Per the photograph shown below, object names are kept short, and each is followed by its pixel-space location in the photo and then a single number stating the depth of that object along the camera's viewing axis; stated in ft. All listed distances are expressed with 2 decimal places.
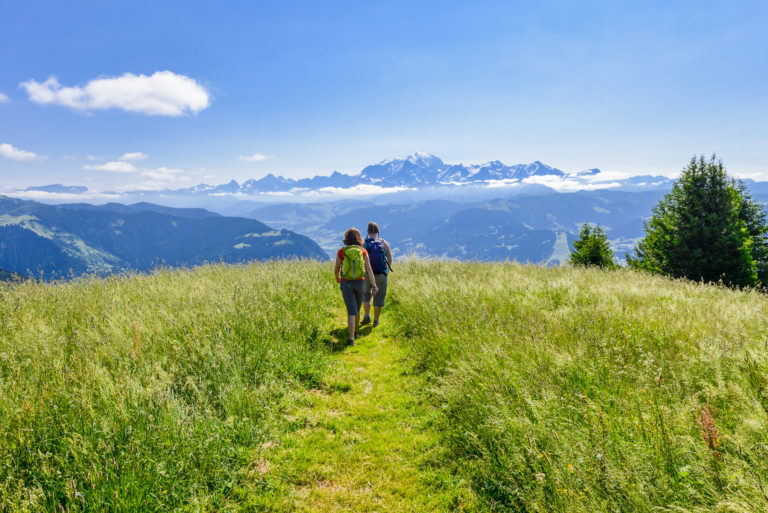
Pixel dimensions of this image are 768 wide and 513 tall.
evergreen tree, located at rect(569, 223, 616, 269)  77.00
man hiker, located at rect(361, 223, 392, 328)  30.55
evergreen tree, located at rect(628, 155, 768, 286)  61.57
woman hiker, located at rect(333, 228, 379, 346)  26.05
